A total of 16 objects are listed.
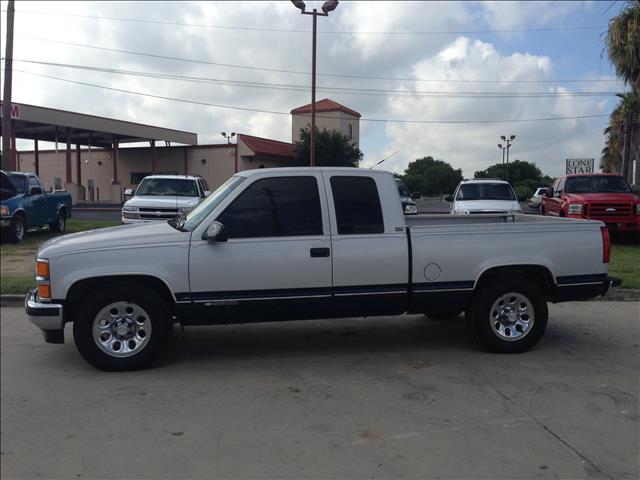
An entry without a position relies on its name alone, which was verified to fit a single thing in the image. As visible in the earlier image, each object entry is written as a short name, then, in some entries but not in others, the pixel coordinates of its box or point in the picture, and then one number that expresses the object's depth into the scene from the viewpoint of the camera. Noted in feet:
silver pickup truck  18.53
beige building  139.23
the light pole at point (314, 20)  68.13
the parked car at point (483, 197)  51.29
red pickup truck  48.11
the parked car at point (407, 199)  57.67
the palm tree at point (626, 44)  61.41
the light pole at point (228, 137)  167.05
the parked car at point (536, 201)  58.71
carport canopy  103.15
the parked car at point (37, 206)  38.25
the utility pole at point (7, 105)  51.13
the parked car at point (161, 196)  49.80
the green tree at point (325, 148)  141.59
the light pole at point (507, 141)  147.23
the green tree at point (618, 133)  115.63
